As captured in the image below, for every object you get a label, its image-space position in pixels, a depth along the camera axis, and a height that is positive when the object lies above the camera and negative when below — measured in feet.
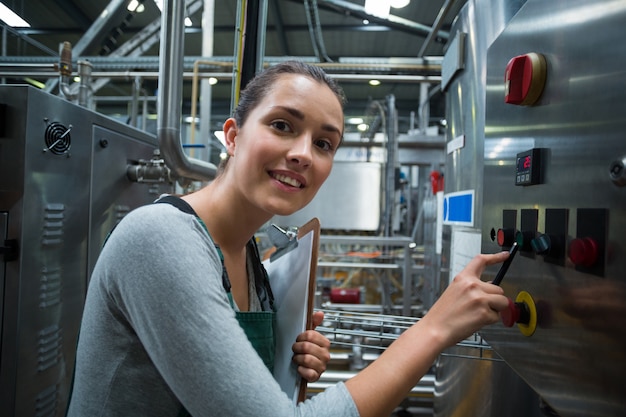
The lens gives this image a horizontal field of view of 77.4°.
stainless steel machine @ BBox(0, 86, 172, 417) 3.59 -0.34
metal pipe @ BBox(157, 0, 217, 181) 4.04 +1.31
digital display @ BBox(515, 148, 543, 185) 1.97 +0.26
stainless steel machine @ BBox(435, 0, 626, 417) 1.46 +0.08
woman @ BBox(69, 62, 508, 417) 1.60 -0.43
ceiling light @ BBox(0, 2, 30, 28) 4.04 +1.92
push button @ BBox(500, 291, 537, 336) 1.96 -0.50
